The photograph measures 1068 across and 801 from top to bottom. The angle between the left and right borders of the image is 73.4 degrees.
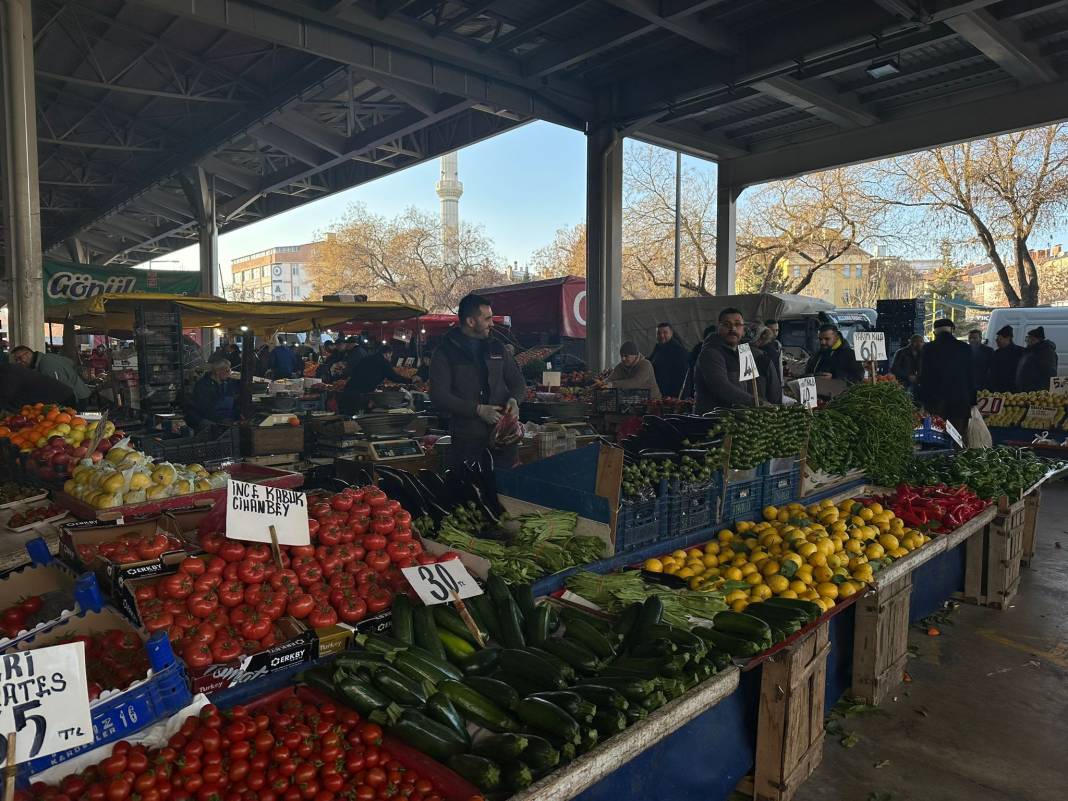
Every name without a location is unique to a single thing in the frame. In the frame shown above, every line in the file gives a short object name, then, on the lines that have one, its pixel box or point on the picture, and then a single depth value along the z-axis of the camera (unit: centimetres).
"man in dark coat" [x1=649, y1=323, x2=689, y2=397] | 1070
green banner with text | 1190
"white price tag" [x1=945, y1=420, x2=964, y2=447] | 675
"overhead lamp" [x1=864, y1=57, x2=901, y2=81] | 951
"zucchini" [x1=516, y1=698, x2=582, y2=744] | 204
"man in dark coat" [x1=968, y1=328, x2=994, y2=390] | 1243
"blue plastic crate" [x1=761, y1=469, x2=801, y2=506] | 467
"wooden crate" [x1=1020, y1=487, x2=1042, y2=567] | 614
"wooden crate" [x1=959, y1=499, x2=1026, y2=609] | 522
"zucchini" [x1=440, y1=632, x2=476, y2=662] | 261
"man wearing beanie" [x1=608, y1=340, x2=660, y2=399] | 916
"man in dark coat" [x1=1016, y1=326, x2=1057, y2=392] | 1118
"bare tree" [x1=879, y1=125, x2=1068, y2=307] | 1873
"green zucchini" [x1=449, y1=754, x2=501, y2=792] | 187
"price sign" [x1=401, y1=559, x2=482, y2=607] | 272
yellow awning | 815
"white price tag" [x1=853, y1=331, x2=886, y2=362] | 629
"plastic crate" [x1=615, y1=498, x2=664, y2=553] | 362
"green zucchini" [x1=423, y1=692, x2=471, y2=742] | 212
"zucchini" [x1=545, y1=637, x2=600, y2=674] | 253
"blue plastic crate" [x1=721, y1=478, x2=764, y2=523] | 437
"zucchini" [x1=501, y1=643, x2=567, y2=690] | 237
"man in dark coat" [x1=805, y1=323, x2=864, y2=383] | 773
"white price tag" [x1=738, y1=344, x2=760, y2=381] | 515
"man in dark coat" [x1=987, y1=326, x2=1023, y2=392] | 1176
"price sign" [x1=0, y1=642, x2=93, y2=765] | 162
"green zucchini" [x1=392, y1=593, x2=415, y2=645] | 257
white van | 1455
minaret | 10794
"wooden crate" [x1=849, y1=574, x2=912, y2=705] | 376
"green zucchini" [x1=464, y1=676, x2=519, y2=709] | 226
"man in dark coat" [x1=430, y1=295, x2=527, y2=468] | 510
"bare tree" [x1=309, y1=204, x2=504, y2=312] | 3881
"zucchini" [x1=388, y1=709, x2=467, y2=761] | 202
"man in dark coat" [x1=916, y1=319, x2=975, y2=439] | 820
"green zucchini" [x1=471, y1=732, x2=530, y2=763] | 196
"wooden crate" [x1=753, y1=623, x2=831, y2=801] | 281
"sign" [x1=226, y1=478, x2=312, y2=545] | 273
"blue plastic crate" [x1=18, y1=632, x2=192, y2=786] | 189
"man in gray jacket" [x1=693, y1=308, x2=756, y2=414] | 543
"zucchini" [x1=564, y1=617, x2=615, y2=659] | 265
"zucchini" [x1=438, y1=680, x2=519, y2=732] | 219
